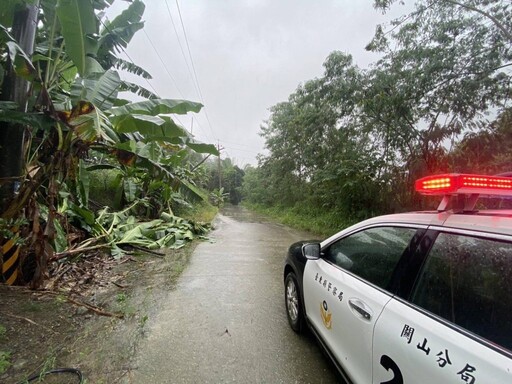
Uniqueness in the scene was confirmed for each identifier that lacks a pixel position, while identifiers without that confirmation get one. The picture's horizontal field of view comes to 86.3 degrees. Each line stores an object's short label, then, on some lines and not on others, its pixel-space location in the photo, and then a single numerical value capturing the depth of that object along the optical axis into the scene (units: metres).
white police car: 1.15
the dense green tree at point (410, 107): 6.47
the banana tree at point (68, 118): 3.30
